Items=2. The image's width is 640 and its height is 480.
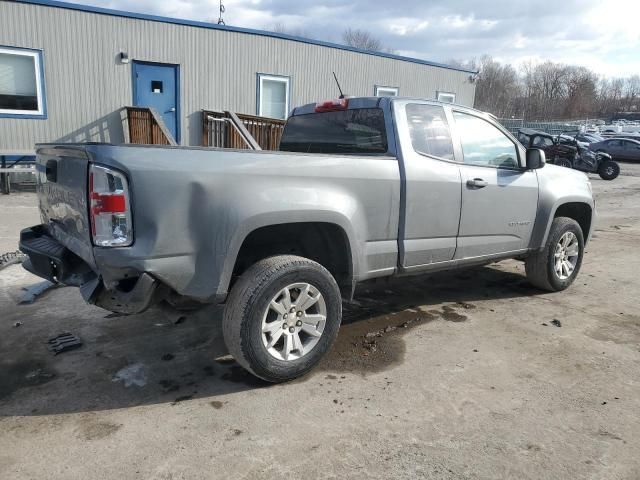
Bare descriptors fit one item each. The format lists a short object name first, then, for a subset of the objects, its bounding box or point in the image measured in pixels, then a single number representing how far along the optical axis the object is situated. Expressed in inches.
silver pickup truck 108.1
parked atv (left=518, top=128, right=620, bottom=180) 754.8
